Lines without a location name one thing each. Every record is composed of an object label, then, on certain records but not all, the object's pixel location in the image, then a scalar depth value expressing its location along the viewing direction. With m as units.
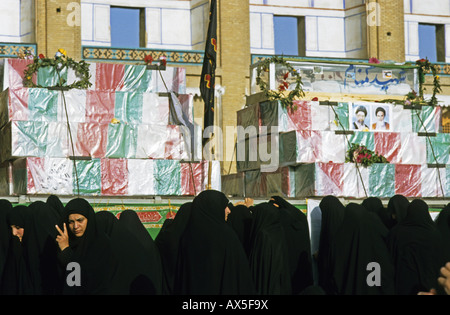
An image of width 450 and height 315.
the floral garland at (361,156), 16.30
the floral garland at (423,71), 18.69
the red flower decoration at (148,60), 17.22
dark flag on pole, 16.25
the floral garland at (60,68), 15.97
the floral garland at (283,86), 16.75
